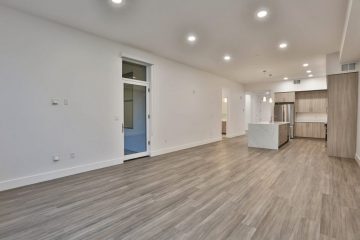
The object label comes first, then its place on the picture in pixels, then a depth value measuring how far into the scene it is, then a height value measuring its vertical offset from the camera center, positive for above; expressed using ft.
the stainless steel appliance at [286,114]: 31.35 +0.49
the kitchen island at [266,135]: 21.95 -2.18
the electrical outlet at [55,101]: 12.29 +0.91
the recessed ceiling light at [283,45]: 16.05 +6.12
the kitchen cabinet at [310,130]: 29.99 -2.02
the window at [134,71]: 17.02 +4.20
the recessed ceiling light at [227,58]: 19.52 +6.19
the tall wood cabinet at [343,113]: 17.24 +0.40
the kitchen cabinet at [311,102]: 30.22 +2.50
